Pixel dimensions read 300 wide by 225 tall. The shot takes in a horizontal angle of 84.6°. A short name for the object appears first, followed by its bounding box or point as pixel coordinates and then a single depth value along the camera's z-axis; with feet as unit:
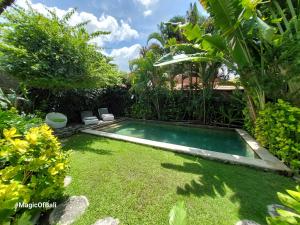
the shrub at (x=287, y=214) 3.47
